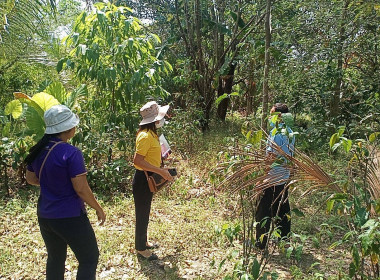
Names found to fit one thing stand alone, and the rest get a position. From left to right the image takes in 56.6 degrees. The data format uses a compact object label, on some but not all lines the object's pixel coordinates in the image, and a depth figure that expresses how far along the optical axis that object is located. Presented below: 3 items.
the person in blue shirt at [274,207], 3.65
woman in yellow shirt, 3.35
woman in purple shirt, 2.39
